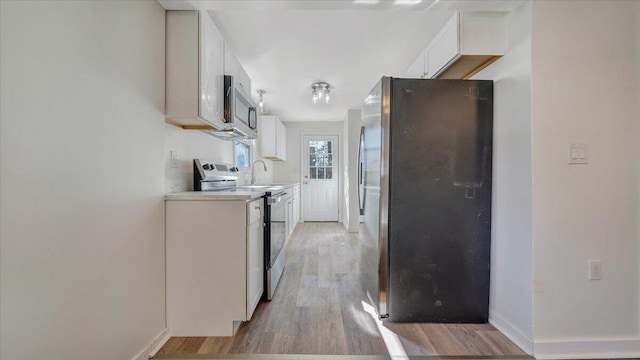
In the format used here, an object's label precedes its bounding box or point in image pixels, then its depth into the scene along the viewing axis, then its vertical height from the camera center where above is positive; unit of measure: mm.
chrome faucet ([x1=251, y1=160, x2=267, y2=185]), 4328 +50
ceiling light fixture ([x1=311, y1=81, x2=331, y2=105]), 3384 +1116
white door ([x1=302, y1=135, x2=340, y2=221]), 5953 -74
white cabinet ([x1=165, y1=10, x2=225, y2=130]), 1706 +699
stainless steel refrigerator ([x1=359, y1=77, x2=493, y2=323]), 1836 -145
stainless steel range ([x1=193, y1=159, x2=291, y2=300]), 2152 -312
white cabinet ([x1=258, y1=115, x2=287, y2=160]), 4789 +712
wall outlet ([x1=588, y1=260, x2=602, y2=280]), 1552 -517
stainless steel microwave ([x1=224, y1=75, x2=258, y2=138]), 2102 +580
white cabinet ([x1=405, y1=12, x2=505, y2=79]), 1768 +914
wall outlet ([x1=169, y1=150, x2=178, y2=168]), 1851 +123
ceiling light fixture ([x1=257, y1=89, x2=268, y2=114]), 3668 +1125
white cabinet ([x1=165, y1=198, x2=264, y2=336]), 1690 -563
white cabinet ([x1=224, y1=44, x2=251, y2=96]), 2145 +920
